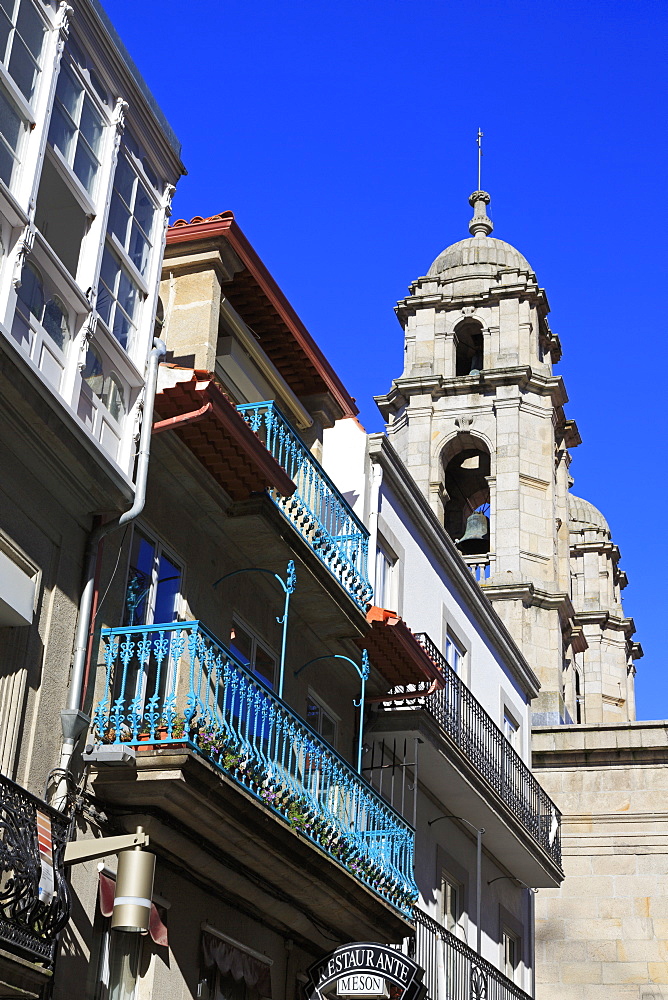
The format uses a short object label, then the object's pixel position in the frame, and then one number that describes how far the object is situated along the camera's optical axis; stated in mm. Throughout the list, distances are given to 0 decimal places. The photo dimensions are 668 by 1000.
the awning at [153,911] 10984
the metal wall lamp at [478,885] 20047
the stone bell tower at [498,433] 34844
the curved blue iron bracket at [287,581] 13795
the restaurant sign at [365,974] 13812
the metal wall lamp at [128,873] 10250
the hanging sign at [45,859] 9633
